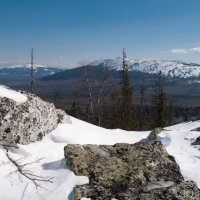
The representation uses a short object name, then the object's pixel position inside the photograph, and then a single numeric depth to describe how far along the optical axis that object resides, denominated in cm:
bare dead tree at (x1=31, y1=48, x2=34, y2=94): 2666
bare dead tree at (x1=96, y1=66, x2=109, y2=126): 2558
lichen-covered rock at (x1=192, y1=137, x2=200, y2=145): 1015
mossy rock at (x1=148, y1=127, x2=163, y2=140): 1130
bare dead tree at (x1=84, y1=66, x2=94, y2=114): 2485
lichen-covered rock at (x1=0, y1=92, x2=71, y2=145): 824
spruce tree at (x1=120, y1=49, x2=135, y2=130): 3722
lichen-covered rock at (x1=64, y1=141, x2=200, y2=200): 615
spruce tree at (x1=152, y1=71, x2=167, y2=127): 3950
